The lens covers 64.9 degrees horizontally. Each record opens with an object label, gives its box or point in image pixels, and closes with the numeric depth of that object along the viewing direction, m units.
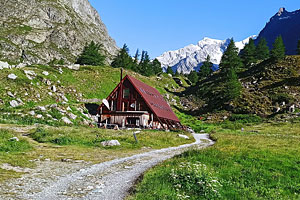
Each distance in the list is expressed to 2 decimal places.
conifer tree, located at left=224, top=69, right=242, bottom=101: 65.75
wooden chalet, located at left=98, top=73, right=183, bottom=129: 42.88
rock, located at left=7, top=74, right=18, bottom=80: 41.30
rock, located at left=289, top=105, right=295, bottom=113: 55.78
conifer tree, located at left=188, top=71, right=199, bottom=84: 128.66
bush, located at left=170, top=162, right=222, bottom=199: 9.02
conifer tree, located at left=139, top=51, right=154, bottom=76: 98.38
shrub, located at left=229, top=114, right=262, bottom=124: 55.36
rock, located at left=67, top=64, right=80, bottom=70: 60.88
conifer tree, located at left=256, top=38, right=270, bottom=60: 101.66
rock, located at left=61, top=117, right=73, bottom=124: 35.41
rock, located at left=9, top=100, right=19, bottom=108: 35.67
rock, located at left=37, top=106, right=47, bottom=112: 34.59
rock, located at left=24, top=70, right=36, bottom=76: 45.27
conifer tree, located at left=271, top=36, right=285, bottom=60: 79.87
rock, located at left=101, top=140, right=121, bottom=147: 21.38
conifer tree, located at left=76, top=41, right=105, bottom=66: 78.66
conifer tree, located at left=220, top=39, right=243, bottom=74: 84.44
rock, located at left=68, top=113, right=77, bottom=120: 37.76
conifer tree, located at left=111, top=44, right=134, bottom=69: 89.73
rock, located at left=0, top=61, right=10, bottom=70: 44.91
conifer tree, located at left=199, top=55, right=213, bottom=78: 126.09
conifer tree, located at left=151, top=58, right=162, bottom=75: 121.06
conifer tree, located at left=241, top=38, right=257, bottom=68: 98.06
